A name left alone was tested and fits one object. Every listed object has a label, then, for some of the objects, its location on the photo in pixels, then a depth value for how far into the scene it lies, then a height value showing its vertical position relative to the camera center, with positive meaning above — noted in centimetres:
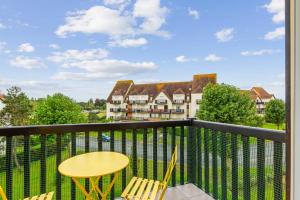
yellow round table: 156 -62
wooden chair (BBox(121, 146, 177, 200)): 179 -92
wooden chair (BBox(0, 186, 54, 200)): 169 -90
